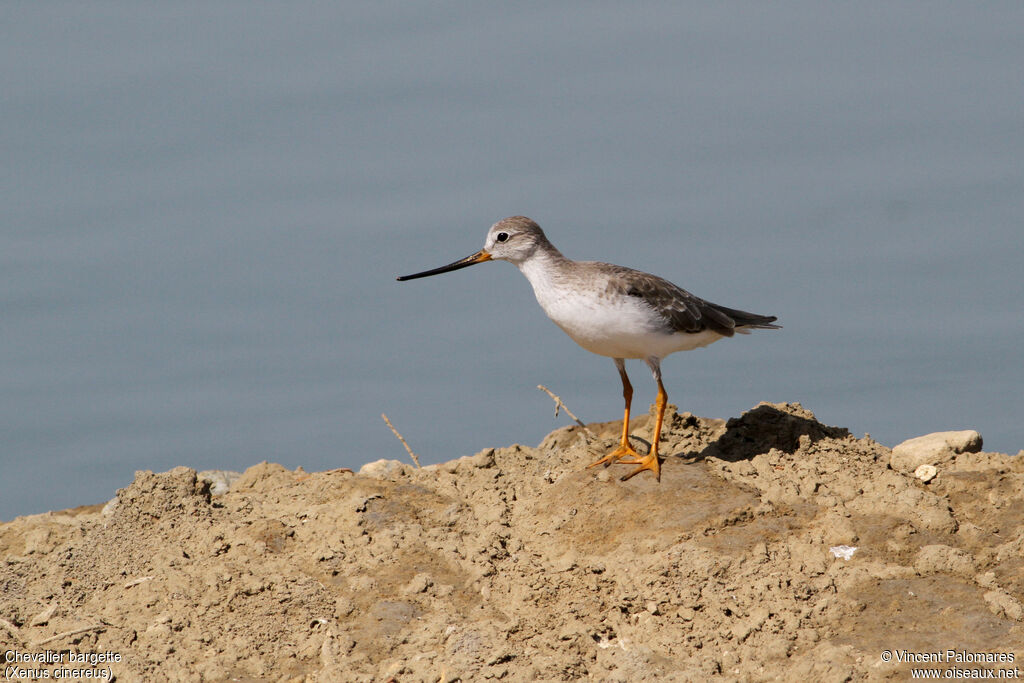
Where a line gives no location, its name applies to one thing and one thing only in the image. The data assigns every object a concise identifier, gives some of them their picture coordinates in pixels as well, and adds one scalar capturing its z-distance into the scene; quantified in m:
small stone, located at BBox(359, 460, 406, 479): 22.70
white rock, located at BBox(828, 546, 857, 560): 16.14
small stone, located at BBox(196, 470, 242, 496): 23.08
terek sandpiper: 18.61
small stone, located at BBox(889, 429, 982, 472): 19.34
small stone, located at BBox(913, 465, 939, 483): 18.53
